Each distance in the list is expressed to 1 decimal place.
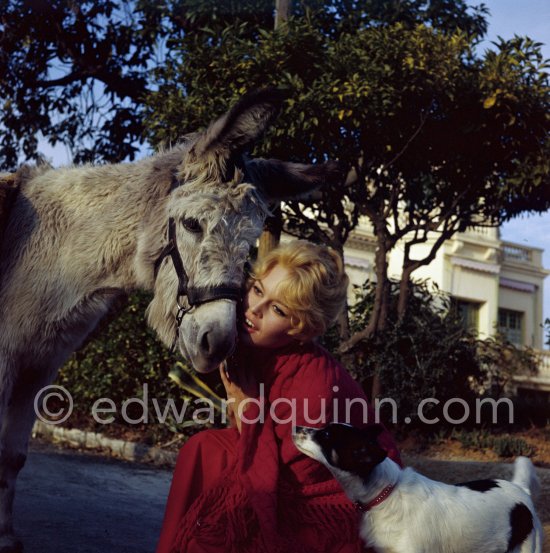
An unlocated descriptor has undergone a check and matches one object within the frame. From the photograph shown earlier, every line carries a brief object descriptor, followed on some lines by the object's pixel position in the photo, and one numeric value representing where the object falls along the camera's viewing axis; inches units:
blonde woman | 119.7
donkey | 132.5
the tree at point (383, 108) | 378.3
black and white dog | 123.3
